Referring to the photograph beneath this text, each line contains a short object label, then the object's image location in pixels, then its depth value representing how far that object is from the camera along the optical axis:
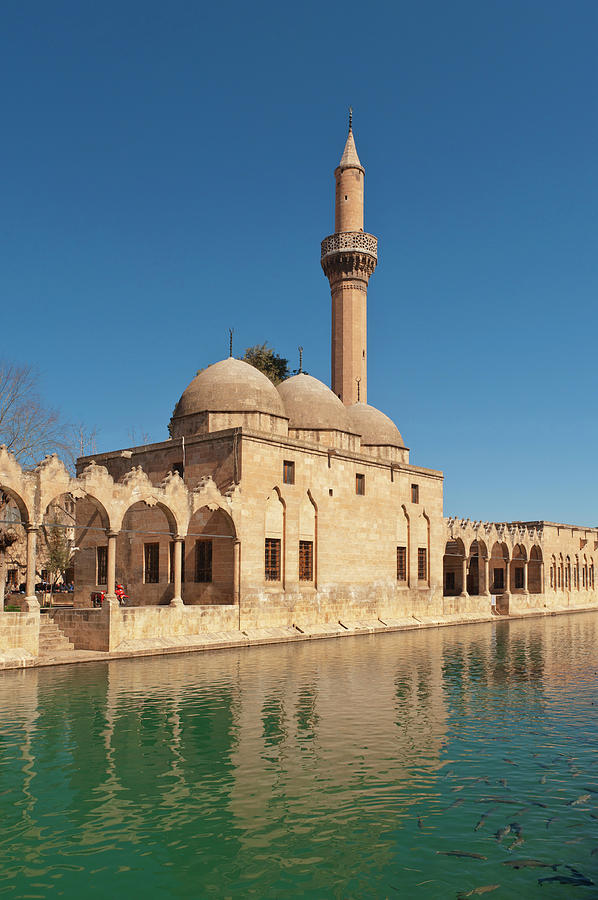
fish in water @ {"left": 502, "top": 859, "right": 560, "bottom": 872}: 6.45
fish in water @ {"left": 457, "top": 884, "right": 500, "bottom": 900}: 5.97
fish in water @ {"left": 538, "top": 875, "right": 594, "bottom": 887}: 6.13
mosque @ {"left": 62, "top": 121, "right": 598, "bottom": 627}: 23.66
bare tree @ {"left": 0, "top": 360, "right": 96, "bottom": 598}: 27.42
